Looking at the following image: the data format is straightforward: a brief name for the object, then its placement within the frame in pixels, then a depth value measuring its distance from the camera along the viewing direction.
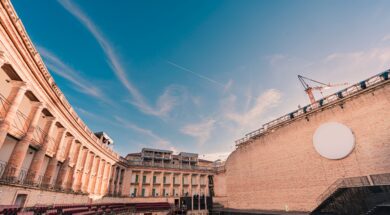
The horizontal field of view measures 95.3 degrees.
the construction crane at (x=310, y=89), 59.69
